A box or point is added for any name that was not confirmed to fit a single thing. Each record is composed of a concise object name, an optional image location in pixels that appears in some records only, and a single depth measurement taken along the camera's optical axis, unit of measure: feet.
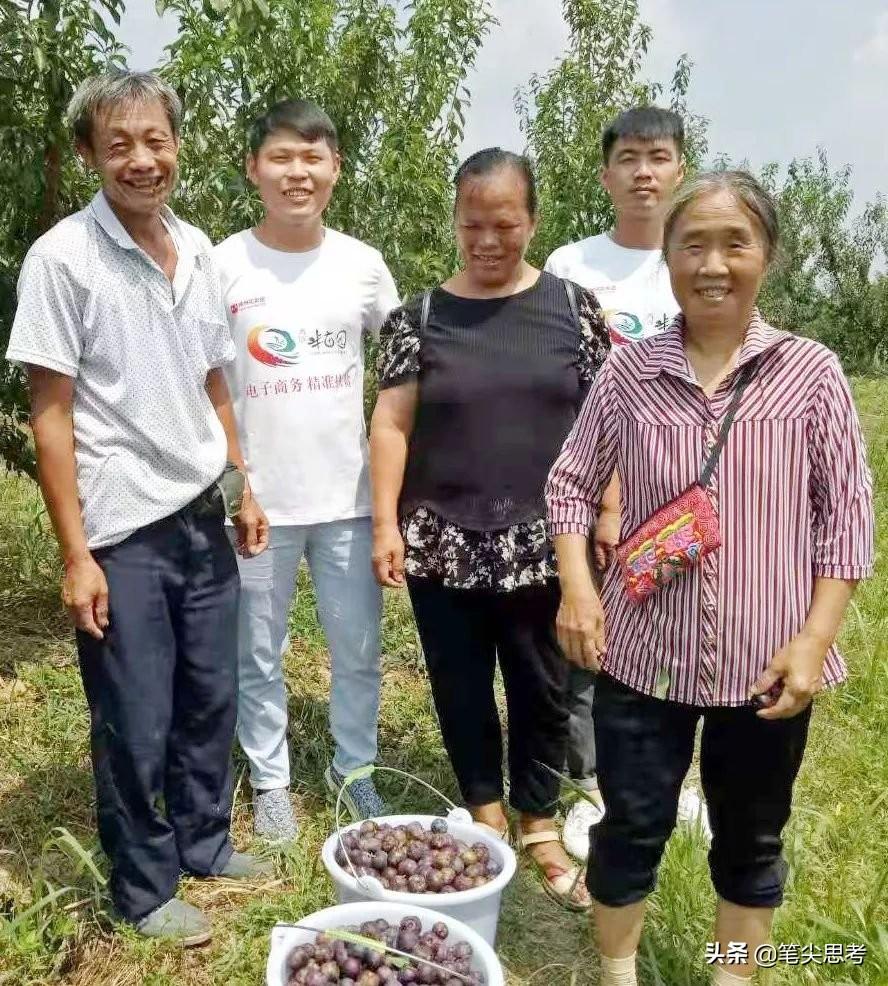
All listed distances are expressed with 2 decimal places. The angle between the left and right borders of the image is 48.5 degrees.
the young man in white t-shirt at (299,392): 7.82
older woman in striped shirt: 5.44
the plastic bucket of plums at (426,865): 6.15
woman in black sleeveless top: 7.29
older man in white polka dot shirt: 6.40
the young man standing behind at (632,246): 8.50
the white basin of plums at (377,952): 5.32
